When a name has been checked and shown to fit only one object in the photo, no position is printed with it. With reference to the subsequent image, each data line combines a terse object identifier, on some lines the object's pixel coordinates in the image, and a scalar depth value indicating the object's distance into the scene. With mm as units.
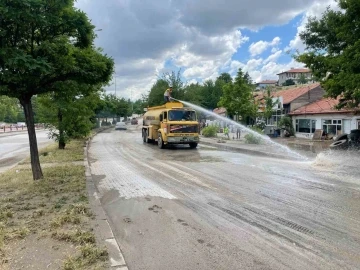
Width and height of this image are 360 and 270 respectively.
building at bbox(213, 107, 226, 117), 57488
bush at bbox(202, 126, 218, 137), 33844
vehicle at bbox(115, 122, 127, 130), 56562
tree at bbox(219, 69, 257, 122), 30297
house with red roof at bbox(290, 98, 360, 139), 25297
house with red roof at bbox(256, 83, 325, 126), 34469
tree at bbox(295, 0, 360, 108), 13852
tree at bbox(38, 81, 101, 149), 18984
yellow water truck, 20906
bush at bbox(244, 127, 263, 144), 25372
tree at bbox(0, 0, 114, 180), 7734
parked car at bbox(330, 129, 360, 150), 17583
